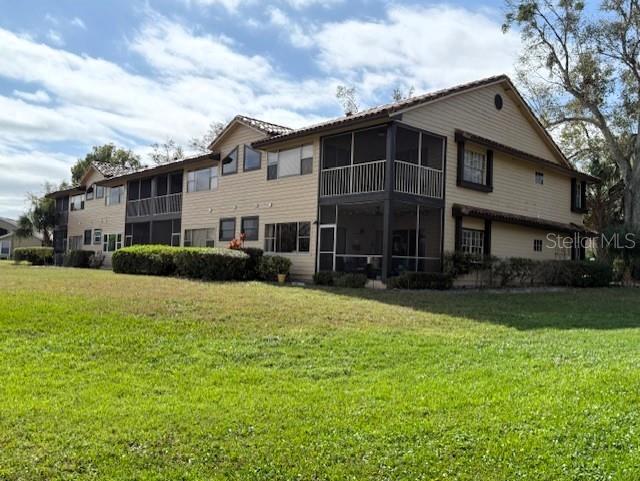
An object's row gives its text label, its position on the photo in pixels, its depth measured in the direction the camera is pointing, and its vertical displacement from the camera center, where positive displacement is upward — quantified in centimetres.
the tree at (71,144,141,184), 5924 +974
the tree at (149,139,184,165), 5522 +963
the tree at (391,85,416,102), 4112 +1231
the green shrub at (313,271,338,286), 1898 -75
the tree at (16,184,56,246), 4309 +209
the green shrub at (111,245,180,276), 2084 -40
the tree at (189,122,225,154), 4891 +1018
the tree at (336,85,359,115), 4234 +1217
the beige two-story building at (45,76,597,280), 1930 +279
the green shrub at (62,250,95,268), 3353 -64
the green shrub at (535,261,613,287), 2145 -36
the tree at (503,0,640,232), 2844 +1029
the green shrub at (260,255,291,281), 1997 -45
